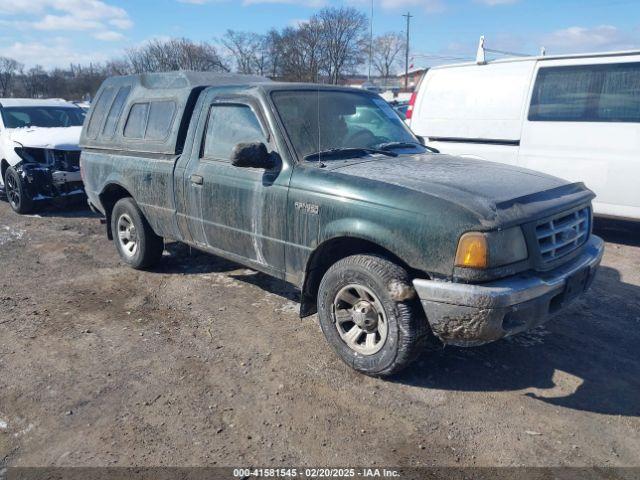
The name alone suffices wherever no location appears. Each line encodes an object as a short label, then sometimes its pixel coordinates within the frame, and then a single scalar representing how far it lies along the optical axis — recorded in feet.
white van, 19.53
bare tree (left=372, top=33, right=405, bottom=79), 155.86
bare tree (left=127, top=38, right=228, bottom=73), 141.10
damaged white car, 27.76
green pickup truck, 9.53
